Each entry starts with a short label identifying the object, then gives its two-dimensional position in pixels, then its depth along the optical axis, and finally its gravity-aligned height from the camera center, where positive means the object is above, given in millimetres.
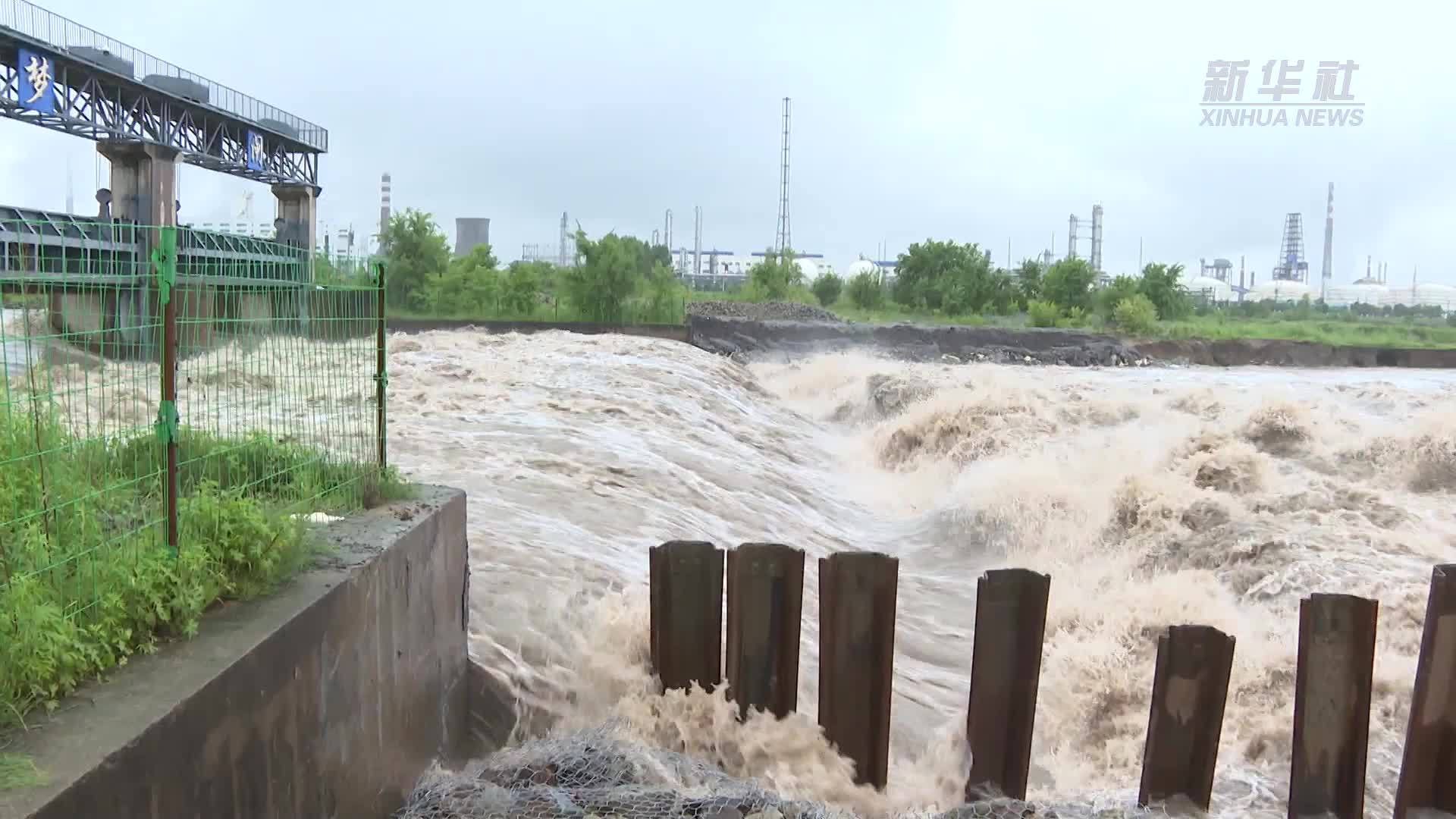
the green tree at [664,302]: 41906 +539
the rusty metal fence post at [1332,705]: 4918 -1648
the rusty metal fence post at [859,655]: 5039 -1535
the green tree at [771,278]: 54625 +2036
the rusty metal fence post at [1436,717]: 4980 -1701
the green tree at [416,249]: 50094 +2722
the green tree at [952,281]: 61875 +2489
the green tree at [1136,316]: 48156 +642
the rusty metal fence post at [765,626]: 5203 -1448
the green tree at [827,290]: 64188 +1814
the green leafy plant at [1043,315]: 52438 +631
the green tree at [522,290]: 47688 +922
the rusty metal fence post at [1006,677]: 4984 -1593
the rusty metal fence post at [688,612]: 5391 -1438
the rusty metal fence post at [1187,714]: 4848 -1681
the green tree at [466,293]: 47688 +735
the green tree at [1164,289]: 58312 +2203
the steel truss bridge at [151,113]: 25656 +5167
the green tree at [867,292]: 61812 +1705
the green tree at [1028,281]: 62656 +2667
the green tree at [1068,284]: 59250 +2367
